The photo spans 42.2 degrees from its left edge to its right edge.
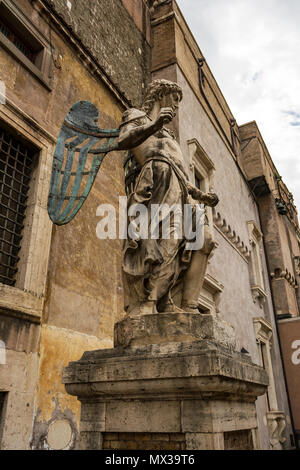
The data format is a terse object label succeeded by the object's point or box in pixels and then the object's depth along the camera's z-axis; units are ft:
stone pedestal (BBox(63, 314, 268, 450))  8.51
